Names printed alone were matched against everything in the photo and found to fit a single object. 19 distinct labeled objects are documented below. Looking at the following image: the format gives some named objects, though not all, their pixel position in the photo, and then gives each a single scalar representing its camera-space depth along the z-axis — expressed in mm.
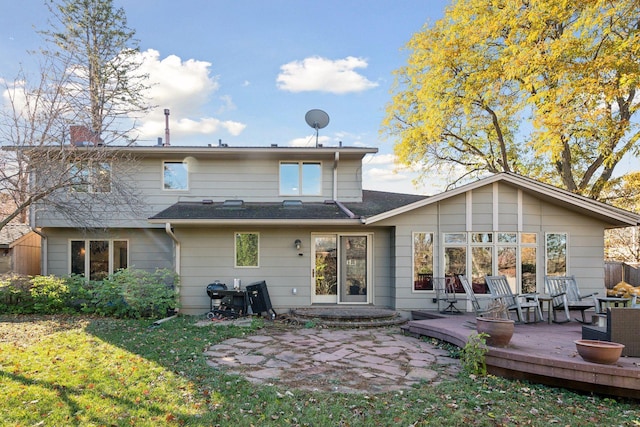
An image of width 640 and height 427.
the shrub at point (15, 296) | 9984
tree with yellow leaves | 11180
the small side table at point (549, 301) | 7470
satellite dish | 11992
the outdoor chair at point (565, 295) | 7492
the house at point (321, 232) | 9328
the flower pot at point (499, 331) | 5508
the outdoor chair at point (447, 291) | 9234
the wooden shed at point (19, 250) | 11672
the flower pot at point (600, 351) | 4637
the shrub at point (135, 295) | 9523
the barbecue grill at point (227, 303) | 9547
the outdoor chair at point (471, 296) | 7573
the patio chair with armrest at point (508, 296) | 7430
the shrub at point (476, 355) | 5352
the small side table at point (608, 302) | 7191
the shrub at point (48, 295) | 9945
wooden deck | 4547
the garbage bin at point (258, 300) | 9578
